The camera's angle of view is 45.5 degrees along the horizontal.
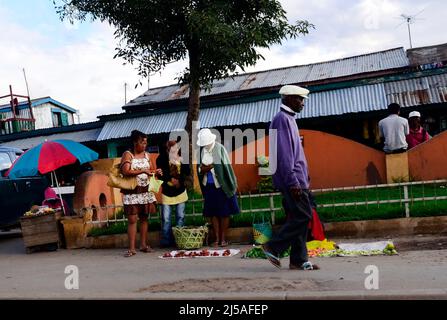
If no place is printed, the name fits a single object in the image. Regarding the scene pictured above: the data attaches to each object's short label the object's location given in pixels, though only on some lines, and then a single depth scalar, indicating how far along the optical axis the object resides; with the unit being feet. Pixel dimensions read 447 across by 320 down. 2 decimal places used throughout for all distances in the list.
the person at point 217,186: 27.12
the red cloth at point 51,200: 34.09
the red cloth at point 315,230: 24.02
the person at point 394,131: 35.24
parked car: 35.22
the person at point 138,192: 26.68
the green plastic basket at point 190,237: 26.68
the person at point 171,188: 28.10
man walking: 18.79
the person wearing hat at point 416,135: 38.52
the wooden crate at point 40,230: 30.78
